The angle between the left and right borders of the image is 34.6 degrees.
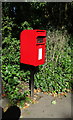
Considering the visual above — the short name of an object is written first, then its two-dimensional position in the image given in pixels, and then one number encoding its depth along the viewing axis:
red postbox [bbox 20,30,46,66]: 2.55
